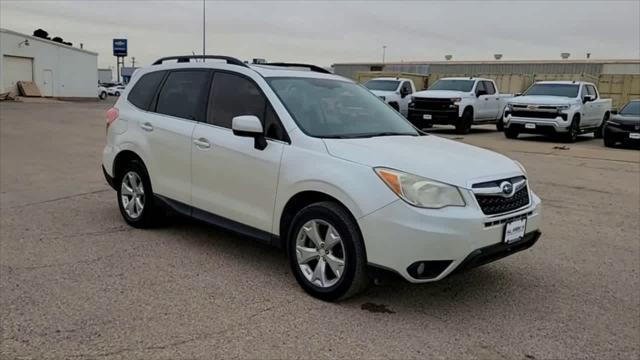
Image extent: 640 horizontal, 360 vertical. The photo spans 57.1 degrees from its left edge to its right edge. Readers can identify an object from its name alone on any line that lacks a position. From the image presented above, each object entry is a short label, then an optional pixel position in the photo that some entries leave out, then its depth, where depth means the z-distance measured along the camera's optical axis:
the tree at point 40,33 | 60.17
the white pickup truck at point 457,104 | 20.14
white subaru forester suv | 3.91
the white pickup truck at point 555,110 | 18.11
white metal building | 41.31
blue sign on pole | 75.19
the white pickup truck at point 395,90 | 22.28
